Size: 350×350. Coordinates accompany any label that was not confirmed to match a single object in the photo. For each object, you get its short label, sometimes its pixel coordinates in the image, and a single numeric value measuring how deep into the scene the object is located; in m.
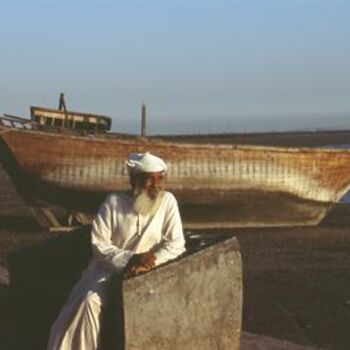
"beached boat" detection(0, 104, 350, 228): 14.84
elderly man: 4.92
